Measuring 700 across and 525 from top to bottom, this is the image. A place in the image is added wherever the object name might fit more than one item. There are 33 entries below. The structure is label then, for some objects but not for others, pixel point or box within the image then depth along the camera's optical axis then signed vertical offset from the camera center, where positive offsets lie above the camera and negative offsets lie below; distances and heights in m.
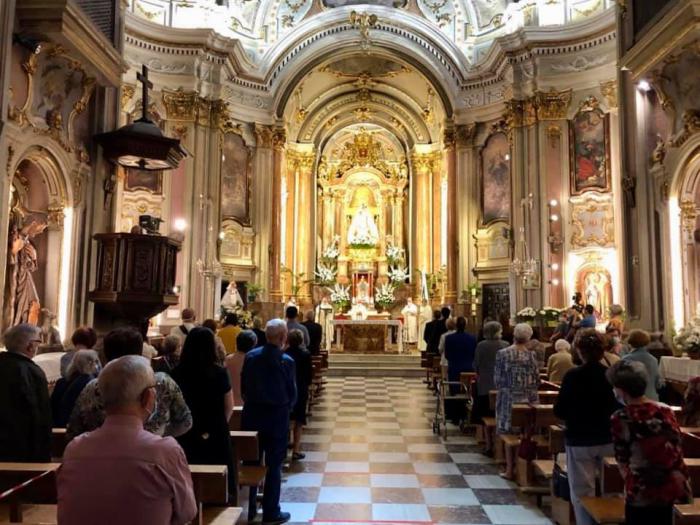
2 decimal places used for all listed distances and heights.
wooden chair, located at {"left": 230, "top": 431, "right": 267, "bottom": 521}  4.24 -1.05
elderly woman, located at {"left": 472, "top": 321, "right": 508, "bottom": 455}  6.86 -0.40
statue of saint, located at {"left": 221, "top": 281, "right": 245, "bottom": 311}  16.00 +0.58
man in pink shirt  1.95 -0.46
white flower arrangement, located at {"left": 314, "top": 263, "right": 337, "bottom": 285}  22.44 +1.65
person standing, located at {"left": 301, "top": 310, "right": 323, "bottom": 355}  9.45 -0.13
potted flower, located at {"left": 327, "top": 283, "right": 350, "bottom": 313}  21.59 +0.79
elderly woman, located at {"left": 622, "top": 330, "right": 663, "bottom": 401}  5.23 -0.25
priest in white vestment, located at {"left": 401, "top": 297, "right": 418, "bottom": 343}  19.72 -0.02
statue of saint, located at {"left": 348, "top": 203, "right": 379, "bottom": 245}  23.94 +3.48
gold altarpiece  23.88 +4.72
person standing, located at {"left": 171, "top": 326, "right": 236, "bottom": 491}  3.65 -0.42
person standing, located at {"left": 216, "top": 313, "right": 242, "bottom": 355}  7.30 -0.14
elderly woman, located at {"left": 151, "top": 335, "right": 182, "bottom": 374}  4.85 -0.22
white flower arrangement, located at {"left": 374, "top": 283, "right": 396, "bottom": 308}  22.23 +0.90
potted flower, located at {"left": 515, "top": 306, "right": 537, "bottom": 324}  13.95 +0.19
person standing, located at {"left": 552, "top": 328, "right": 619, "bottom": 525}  3.79 -0.53
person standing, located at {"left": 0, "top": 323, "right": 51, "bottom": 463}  3.47 -0.48
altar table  18.78 -0.38
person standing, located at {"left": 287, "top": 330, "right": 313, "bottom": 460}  6.55 -0.56
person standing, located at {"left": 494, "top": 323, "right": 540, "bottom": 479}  5.70 -0.43
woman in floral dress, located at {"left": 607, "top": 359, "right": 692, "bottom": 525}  2.85 -0.58
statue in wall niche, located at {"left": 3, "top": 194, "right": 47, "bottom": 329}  8.02 +0.60
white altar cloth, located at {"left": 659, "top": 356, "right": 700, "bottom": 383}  7.29 -0.49
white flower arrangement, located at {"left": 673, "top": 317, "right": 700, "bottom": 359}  7.46 -0.16
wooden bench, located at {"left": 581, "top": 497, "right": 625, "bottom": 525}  3.41 -1.00
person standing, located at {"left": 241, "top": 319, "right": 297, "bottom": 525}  4.51 -0.54
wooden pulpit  8.55 +0.62
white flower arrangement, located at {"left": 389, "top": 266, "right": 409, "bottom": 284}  22.81 +1.70
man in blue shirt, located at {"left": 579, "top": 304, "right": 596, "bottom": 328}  9.79 +0.05
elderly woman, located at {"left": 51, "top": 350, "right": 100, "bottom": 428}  3.97 -0.36
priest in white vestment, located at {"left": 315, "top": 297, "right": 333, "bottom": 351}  19.08 +0.08
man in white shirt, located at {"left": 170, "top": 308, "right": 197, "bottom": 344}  6.95 -0.02
